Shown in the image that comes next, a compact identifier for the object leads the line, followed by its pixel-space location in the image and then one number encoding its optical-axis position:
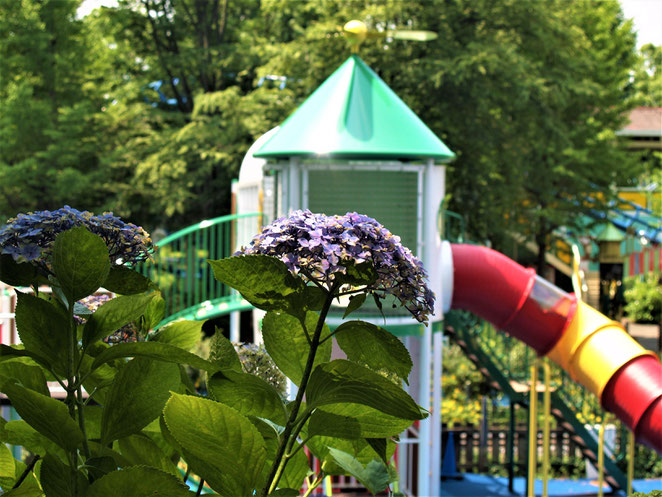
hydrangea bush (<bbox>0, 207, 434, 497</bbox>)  1.31
